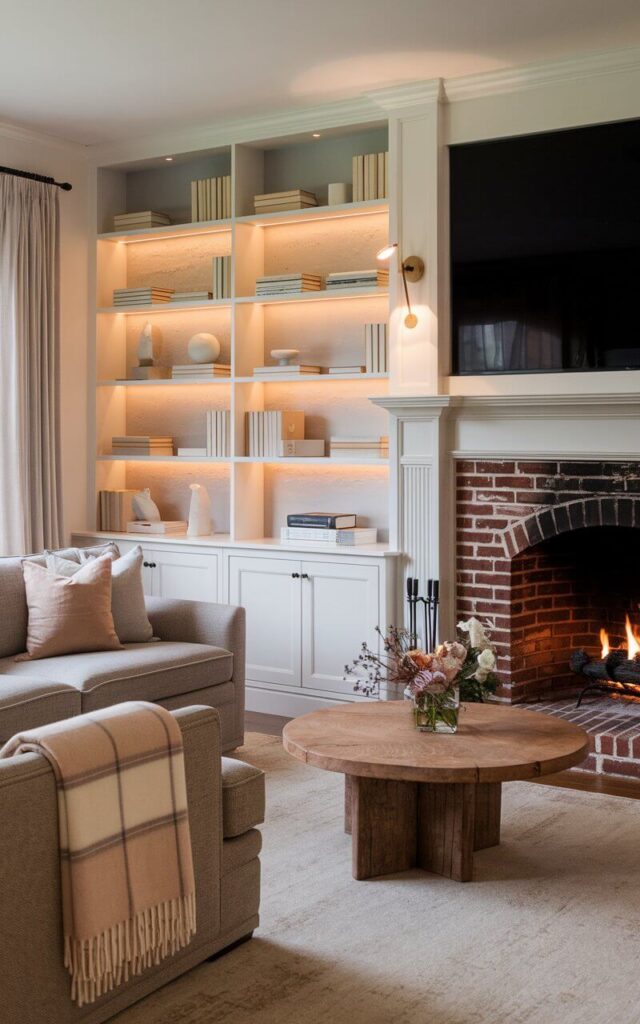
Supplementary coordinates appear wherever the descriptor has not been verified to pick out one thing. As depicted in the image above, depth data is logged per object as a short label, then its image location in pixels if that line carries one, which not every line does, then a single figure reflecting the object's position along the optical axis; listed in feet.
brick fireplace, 15.40
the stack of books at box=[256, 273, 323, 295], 18.28
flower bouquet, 11.47
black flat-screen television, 15.25
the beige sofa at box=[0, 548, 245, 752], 12.98
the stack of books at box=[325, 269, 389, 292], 17.56
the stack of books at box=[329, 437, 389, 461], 17.78
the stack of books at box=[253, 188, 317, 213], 18.37
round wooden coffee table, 10.61
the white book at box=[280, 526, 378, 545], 17.63
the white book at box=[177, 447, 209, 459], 19.77
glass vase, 11.69
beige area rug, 8.73
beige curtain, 18.80
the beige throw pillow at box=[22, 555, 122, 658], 14.57
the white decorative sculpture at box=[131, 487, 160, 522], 20.25
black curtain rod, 18.58
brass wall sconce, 16.85
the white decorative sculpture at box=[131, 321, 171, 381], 20.29
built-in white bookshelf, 18.61
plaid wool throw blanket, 7.63
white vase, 19.47
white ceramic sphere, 19.61
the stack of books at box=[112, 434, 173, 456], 20.24
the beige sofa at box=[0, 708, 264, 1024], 7.29
